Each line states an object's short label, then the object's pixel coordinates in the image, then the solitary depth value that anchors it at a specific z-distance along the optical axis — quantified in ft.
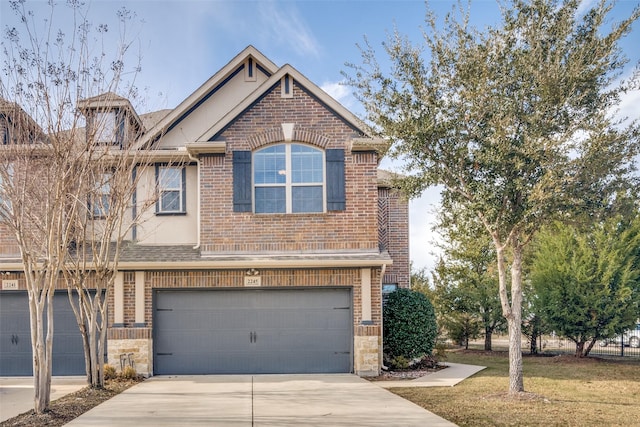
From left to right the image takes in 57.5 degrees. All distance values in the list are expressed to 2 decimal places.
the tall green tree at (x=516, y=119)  33.73
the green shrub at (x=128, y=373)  42.52
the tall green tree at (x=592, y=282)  56.85
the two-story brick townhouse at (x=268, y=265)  45.34
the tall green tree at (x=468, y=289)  67.15
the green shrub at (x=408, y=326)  48.91
